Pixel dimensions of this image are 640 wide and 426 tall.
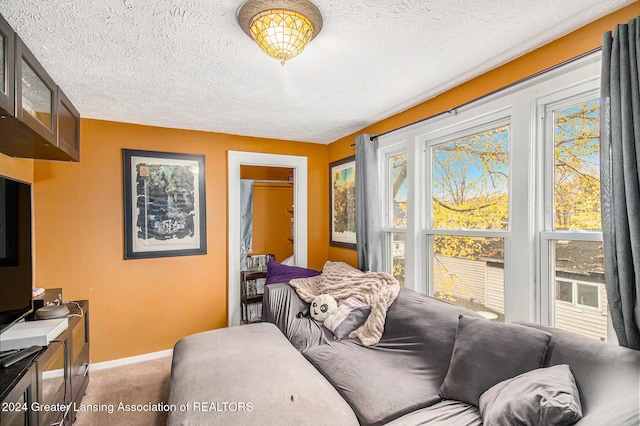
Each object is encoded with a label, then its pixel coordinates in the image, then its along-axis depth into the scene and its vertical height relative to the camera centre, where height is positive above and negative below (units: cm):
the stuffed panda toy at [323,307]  273 -82
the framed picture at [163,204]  315 +10
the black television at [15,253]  160 -20
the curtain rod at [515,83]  158 +78
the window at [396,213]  302 -1
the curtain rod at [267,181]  470 +49
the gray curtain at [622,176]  132 +15
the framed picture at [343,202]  366 +12
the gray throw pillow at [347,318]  252 -86
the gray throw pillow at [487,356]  147 -71
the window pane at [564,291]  176 -45
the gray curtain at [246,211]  453 +3
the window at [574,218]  166 -4
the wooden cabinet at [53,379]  133 -86
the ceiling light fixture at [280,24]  140 +88
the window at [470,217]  215 -4
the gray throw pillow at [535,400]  109 -70
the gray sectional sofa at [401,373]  126 -93
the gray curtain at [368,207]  308 +6
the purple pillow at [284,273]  336 -65
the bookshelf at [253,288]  423 -102
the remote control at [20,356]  144 -68
